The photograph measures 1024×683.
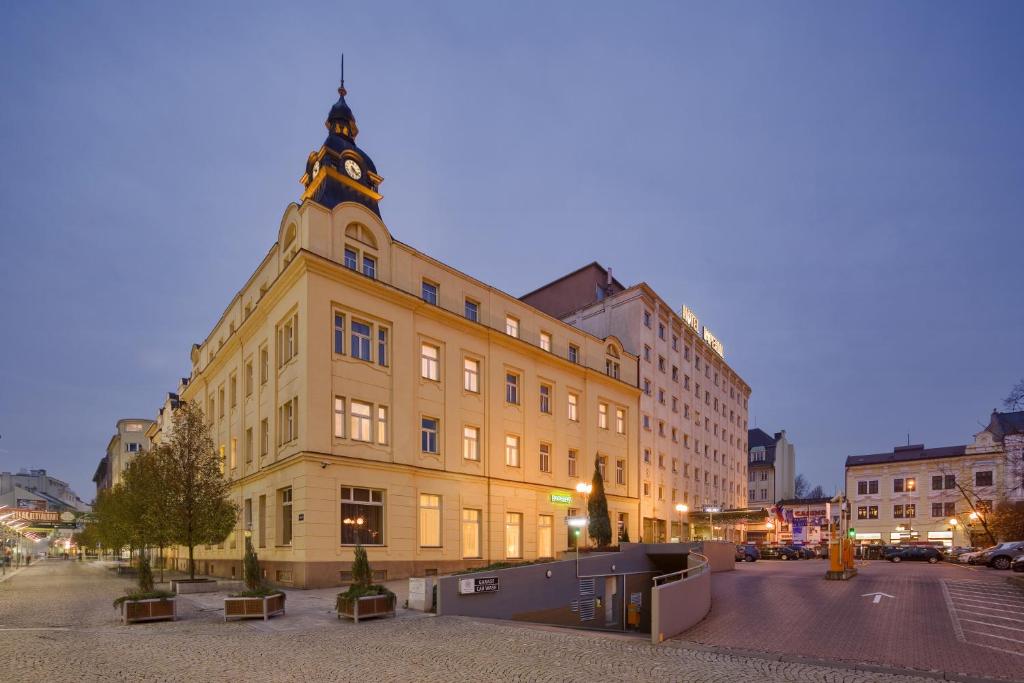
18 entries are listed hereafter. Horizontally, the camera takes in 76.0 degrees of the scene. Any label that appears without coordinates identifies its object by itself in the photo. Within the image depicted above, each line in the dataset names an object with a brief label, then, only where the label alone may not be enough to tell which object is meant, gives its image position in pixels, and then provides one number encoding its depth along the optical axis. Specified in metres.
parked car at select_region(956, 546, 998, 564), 46.81
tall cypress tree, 34.31
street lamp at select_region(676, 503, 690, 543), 55.16
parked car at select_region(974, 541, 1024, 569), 39.94
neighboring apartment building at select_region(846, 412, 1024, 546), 71.50
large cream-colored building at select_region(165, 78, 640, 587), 28.00
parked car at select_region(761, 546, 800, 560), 54.94
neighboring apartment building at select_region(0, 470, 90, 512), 116.44
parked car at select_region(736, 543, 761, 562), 50.78
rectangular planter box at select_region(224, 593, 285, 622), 17.20
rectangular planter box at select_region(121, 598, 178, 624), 16.72
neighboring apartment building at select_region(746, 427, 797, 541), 101.31
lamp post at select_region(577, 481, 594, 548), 31.51
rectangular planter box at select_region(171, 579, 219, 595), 25.84
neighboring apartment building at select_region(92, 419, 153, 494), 97.56
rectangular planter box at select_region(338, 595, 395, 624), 16.88
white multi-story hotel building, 52.44
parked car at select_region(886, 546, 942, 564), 51.62
